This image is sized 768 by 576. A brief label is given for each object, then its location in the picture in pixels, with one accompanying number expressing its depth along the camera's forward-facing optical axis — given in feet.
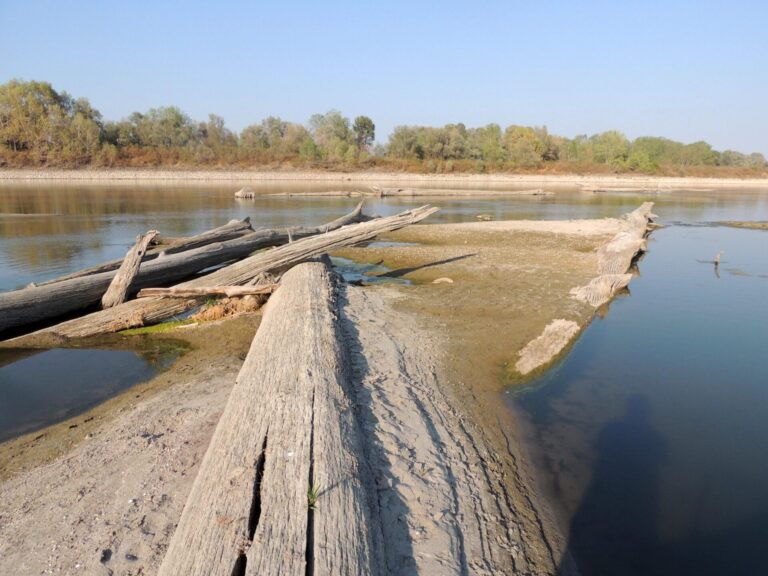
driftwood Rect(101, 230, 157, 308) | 24.61
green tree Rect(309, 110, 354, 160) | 272.97
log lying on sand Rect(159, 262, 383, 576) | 7.57
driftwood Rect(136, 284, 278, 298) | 24.59
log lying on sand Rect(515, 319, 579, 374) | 19.21
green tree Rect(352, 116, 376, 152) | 307.99
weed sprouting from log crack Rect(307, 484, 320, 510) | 8.74
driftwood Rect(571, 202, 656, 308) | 28.63
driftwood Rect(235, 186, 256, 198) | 107.55
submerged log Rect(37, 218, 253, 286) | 32.64
